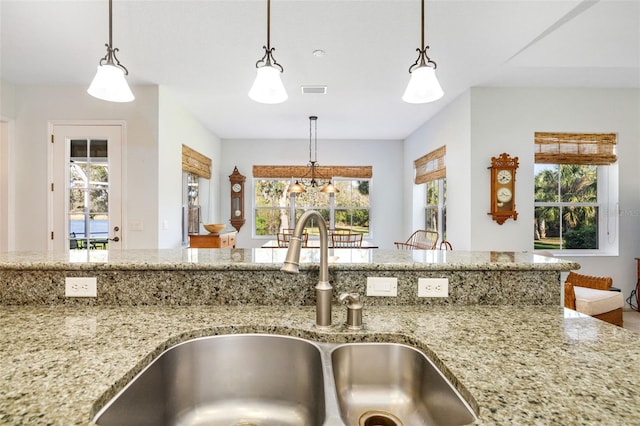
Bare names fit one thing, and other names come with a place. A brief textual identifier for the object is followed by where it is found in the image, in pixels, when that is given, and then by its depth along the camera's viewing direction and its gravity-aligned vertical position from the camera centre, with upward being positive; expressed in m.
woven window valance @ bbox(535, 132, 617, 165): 3.50 +0.73
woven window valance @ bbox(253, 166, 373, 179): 5.86 +0.76
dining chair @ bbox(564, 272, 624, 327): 2.79 -0.79
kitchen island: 0.61 -0.34
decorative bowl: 4.30 -0.22
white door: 3.43 +0.26
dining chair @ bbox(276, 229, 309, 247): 4.45 -0.44
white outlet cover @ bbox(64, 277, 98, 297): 1.14 -0.27
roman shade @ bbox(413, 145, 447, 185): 4.17 +0.68
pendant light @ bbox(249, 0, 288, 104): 1.43 +0.58
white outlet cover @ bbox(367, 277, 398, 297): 1.16 -0.27
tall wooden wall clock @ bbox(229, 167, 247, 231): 5.77 +0.24
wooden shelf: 4.18 -0.39
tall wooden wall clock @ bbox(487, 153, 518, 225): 3.32 +0.26
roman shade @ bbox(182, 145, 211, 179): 4.15 +0.71
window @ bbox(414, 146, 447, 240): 4.27 +0.42
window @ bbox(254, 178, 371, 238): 6.02 +0.14
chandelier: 5.58 +1.00
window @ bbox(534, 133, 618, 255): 3.67 +0.07
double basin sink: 0.86 -0.50
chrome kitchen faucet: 0.96 -0.22
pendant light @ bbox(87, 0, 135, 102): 1.43 +0.60
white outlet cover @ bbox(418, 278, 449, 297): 1.16 -0.27
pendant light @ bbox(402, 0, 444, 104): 1.44 +0.59
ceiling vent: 3.37 +1.33
